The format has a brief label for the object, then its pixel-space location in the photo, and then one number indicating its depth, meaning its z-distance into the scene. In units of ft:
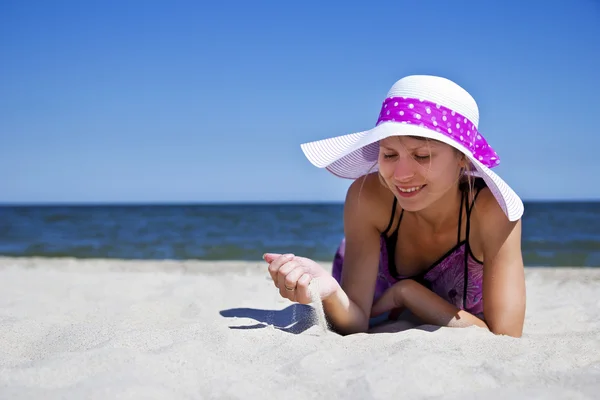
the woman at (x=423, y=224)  7.79
